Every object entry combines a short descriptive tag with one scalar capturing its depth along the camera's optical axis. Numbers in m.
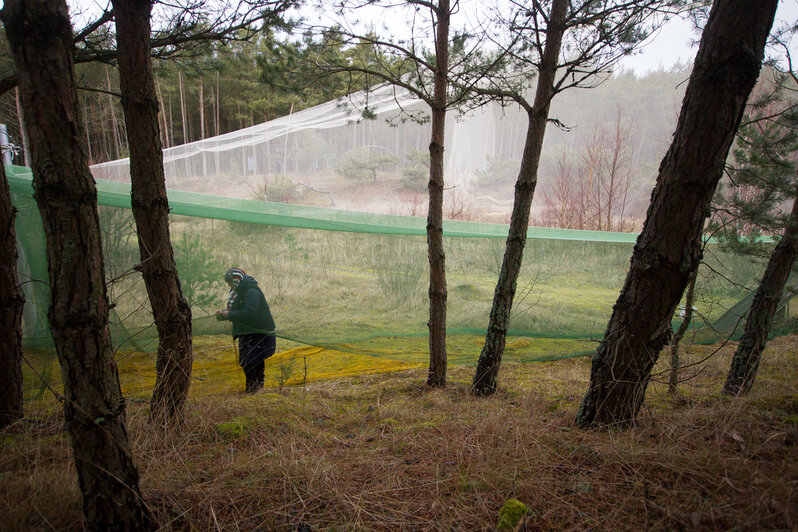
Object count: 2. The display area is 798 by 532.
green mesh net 3.77
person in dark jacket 3.40
